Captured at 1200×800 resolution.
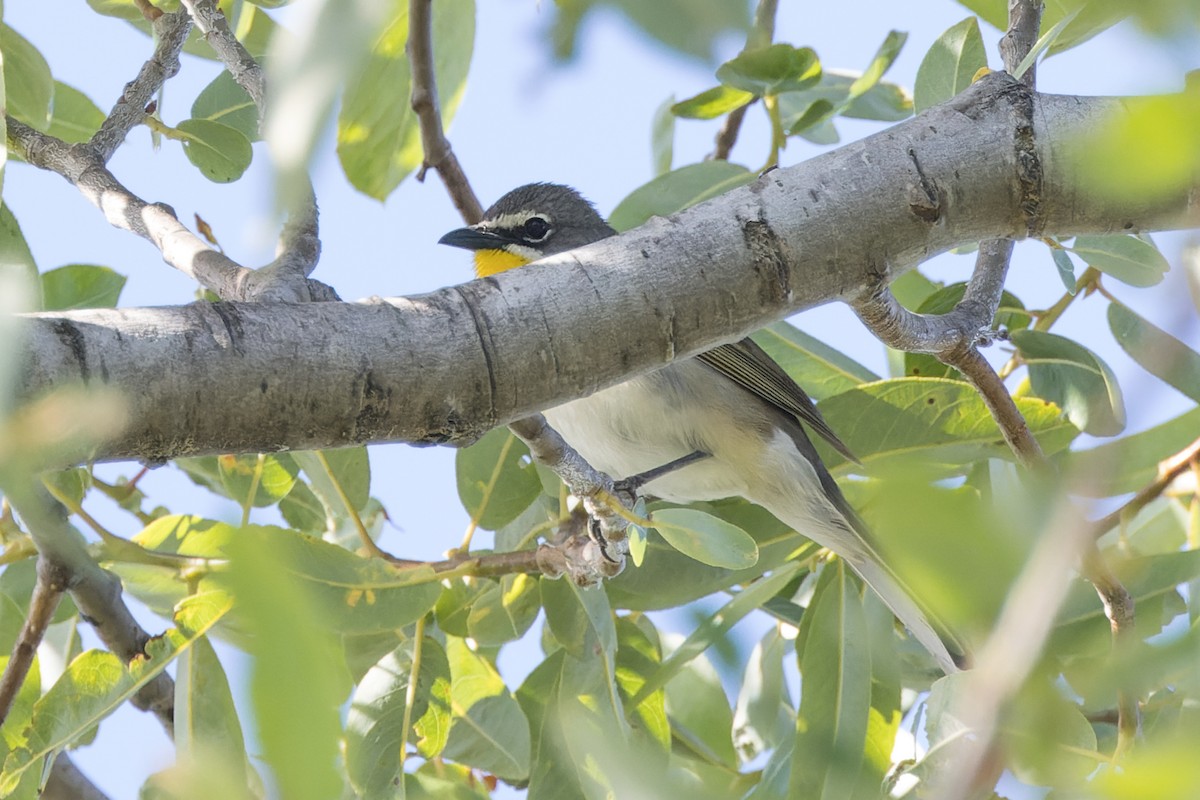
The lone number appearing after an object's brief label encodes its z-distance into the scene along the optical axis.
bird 7.93
